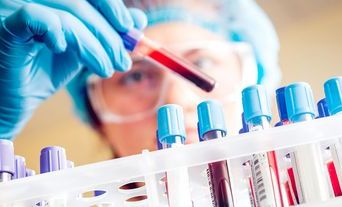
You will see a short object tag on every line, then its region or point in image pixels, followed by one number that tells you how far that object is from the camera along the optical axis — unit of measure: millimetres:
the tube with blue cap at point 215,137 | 497
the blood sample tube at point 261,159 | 492
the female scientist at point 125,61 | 694
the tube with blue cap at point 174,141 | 503
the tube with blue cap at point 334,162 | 498
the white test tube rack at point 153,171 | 488
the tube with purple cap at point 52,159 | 529
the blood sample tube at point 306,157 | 487
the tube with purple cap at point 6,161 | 514
